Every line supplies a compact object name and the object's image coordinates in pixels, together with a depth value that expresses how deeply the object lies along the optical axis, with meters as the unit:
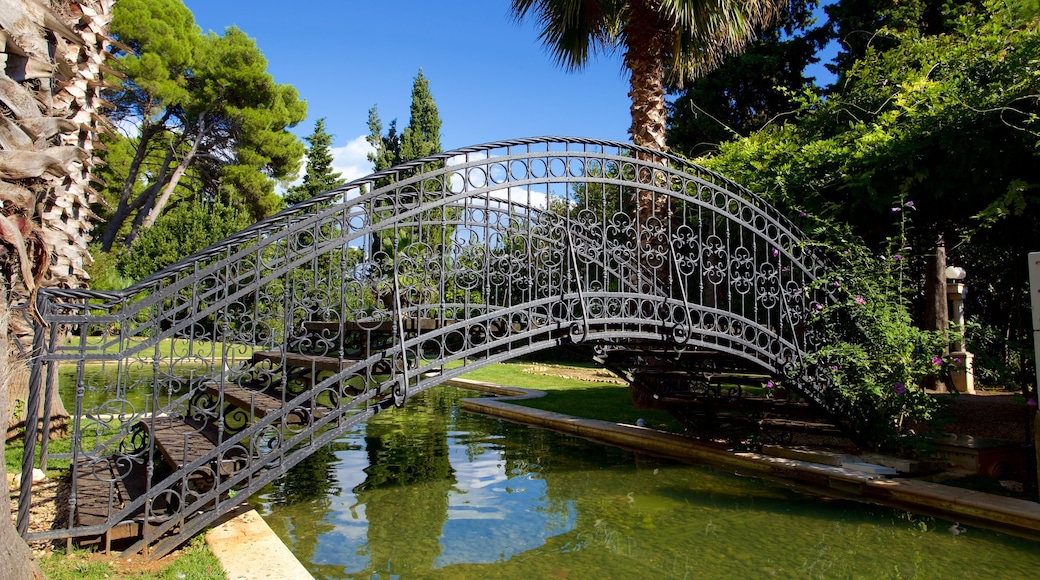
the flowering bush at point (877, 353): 7.00
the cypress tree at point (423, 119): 33.97
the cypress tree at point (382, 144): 33.59
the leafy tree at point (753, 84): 20.66
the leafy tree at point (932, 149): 6.48
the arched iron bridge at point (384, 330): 4.18
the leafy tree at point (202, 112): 27.03
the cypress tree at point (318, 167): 32.66
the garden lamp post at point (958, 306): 12.34
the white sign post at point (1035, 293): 5.69
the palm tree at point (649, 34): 9.85
